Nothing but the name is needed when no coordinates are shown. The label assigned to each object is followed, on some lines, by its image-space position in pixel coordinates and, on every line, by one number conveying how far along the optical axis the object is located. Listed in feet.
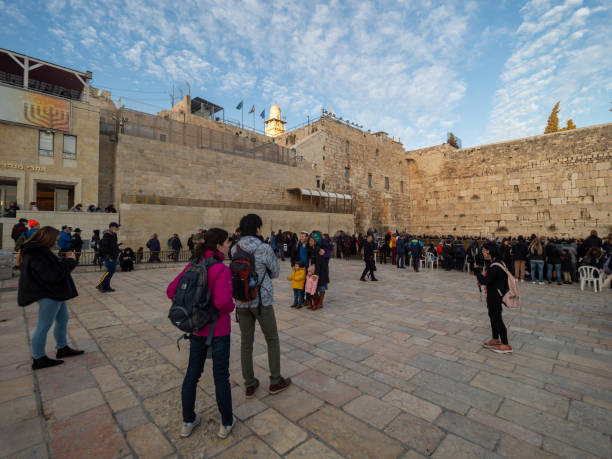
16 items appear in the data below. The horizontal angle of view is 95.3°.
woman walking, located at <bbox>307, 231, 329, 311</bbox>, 19.24
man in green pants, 8.77
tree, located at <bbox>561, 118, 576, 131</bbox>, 108.92
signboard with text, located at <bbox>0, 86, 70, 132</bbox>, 44.71
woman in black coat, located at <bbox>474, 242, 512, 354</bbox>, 12.70
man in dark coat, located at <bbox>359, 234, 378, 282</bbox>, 28.25
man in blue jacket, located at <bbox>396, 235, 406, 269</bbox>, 41.29
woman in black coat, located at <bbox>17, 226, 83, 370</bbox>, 10.12
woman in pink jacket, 6.93
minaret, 181.64
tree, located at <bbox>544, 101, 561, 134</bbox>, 103.96
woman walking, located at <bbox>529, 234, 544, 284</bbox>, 29.78
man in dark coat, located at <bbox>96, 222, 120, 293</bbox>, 22.50
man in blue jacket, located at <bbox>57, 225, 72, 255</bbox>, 28.29
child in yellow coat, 19.10
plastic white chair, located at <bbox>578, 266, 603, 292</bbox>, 26.40
